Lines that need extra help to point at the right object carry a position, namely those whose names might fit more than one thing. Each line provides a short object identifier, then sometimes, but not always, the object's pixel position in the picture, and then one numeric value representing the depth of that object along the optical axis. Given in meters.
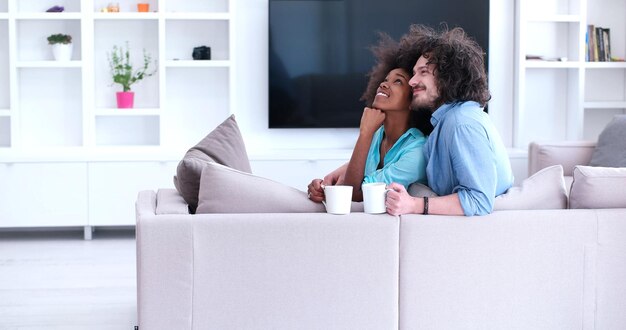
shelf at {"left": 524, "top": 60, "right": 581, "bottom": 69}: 6.17
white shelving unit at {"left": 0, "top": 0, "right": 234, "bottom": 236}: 5.70
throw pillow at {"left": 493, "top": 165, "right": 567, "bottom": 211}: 2.79
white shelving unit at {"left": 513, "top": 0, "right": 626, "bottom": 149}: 6.22
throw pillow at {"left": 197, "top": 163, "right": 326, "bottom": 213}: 2.66
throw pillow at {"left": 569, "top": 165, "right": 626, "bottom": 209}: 2.77
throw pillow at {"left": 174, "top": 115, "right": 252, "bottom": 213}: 2.88
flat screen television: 6.08
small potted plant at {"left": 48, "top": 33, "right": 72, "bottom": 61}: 5.89
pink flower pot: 5.95
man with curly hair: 2.66
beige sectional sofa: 2.57
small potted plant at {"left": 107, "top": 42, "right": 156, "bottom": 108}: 5.93
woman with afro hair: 2.98
